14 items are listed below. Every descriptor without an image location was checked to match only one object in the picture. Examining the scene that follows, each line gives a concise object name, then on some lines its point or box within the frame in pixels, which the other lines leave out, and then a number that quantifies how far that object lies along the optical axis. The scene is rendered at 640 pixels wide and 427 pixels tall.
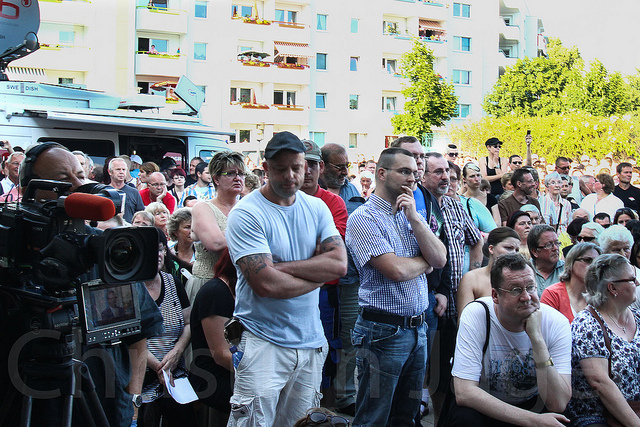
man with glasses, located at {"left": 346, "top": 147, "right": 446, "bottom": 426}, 4.33
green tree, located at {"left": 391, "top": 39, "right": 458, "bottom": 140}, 38.97
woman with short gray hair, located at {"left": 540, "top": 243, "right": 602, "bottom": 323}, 5.02
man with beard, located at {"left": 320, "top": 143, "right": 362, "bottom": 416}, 5.41
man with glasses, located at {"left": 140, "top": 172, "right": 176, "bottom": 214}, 8.49
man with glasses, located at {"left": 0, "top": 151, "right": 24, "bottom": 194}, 8.96
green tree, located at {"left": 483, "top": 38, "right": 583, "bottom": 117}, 49.87
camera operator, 3.24
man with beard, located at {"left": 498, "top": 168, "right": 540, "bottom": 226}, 7.95
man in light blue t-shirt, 3.61
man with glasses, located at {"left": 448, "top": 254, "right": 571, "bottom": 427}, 4.03
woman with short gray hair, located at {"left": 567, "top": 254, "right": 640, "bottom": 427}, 4.25
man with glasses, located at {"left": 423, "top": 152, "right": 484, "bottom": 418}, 5.17
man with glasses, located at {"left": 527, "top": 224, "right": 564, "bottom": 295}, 5.72
